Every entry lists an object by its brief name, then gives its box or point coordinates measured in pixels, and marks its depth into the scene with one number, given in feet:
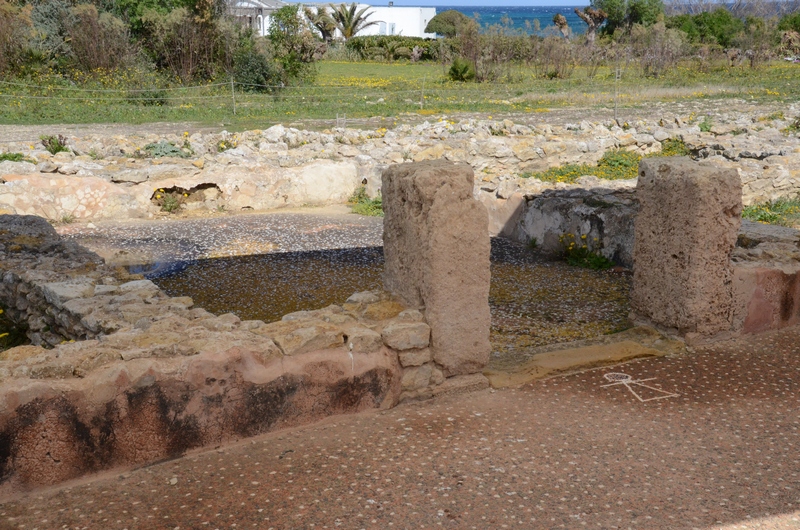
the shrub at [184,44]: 75.10
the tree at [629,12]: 144.46
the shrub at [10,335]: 20.42
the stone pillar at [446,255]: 14.89
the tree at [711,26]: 114.73
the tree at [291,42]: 76.38
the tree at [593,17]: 141.08
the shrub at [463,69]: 85.56
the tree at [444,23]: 169.47
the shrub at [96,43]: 70.85
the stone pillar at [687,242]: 17.24
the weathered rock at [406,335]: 14.90
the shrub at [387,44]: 122.21
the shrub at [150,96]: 63.05
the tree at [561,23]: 136.36
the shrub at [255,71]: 71.56
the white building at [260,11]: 120.19
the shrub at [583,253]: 27.94
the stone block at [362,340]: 14.44
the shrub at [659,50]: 89.25
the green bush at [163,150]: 41.14
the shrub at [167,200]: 36.04
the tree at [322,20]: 130.62
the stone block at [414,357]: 15.15
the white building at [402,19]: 175.42
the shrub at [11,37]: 67.62
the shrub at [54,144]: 40.81
